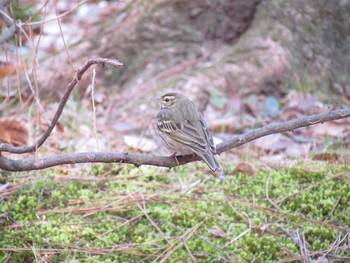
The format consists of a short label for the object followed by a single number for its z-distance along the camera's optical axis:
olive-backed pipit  8.04
